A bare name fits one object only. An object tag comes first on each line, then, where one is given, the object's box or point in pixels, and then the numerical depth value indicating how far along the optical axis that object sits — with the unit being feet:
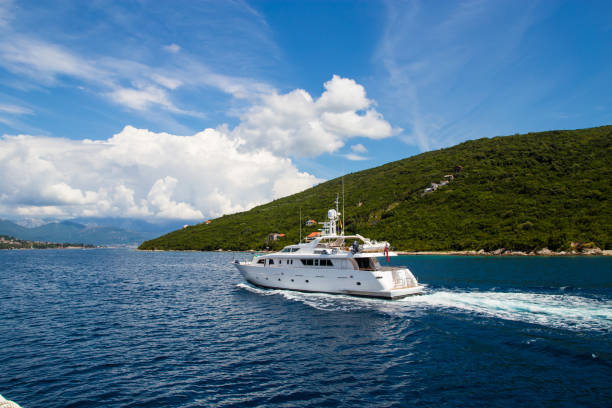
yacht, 106.73
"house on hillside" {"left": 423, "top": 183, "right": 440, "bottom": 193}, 451.48
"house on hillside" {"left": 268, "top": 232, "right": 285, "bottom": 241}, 485.89
